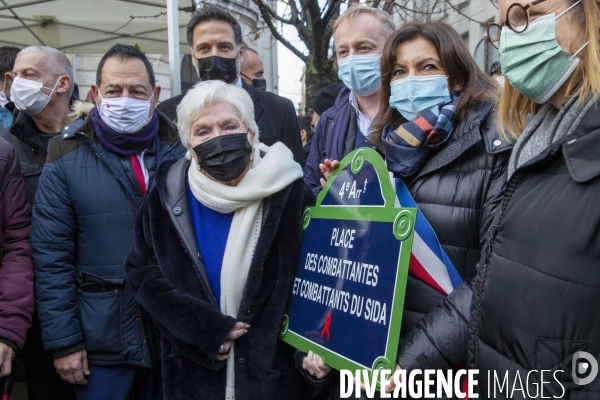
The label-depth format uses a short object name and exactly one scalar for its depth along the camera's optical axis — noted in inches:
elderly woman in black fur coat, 91.9
